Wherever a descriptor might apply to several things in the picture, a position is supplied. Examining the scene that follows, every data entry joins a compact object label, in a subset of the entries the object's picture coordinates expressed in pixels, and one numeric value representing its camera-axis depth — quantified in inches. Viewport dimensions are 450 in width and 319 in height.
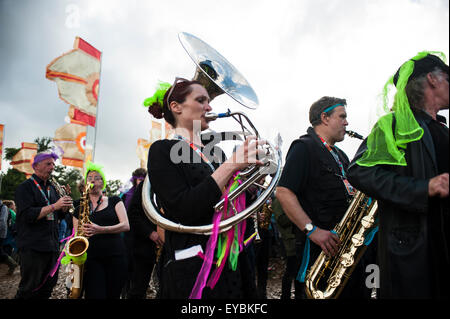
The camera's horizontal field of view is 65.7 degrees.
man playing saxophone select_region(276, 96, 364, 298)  111.7
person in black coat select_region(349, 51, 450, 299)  64.5
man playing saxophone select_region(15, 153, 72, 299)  169.8
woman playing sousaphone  72.7
